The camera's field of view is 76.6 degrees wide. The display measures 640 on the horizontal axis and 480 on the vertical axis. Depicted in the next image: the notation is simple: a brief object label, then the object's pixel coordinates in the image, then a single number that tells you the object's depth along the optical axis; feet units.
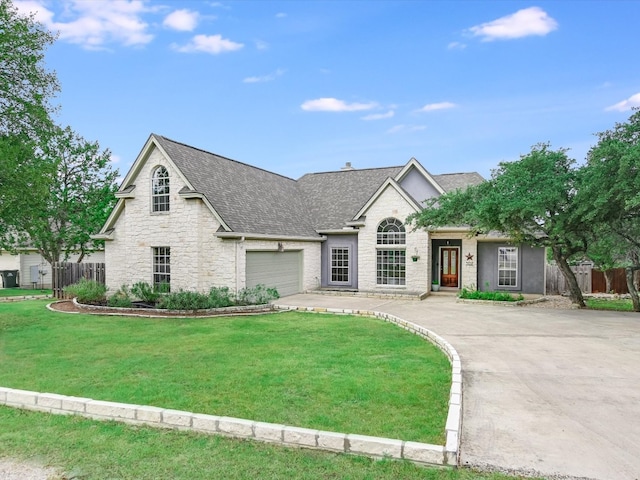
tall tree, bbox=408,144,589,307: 43.47
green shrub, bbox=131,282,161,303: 53.16
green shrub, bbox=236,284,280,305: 49.93
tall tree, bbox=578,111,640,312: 38.32
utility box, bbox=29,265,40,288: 86.74
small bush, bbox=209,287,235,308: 47.78
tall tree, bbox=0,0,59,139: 39.32
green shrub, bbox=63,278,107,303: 54.19
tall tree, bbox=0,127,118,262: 74.43
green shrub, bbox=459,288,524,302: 53.98
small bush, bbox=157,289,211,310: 46.96
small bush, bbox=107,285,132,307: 51.01
